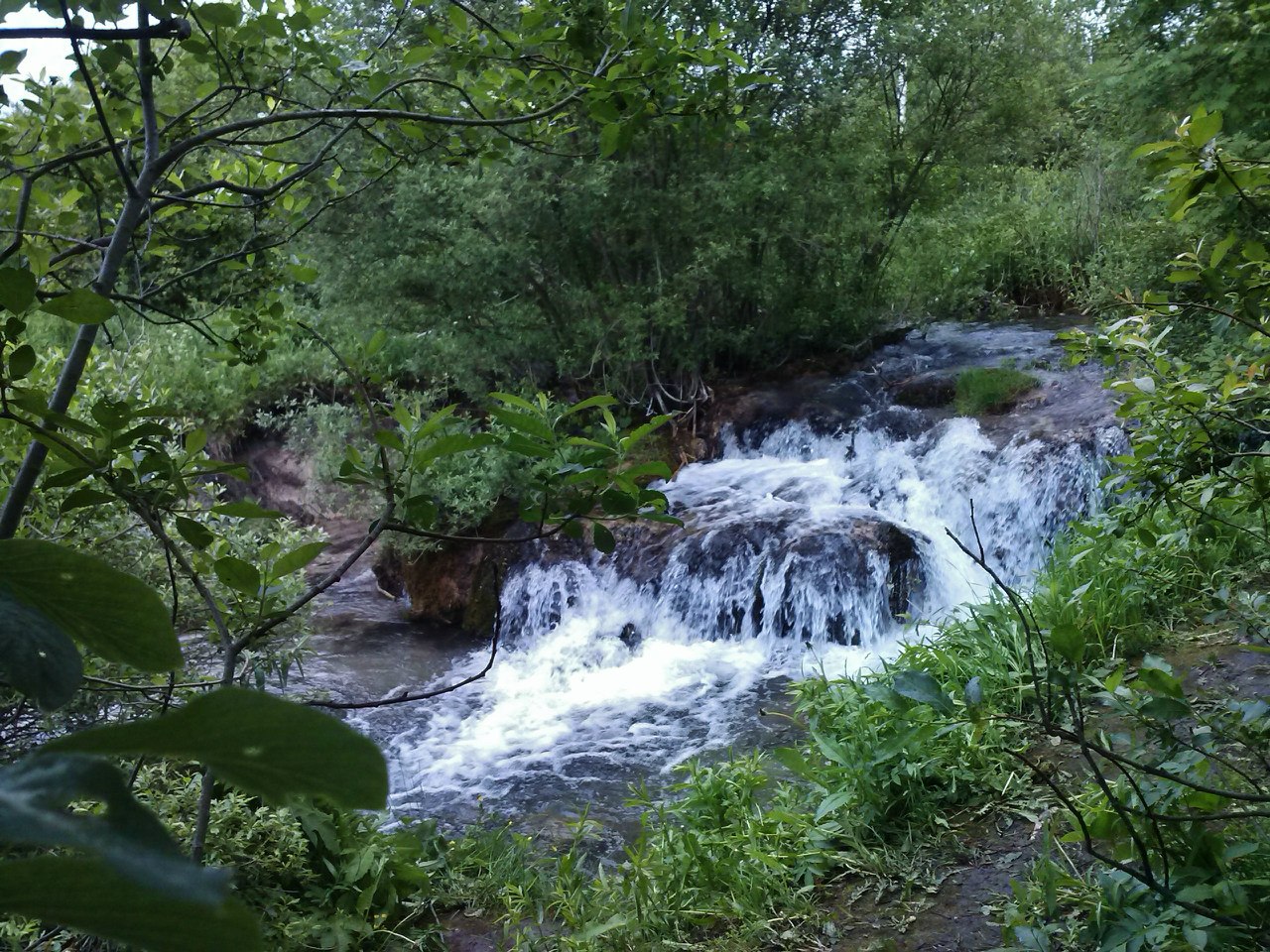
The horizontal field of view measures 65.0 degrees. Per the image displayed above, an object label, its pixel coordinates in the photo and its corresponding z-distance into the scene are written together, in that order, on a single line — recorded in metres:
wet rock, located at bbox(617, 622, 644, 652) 7.98
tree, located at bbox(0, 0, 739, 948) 0.24
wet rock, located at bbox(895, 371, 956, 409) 9.52
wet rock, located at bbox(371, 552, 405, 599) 9.60
